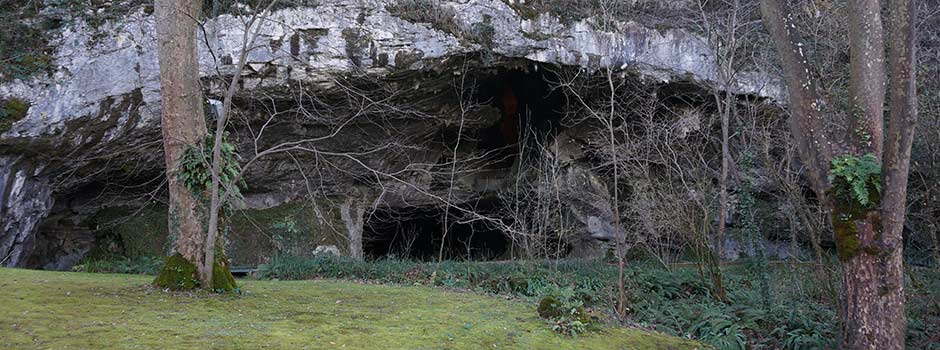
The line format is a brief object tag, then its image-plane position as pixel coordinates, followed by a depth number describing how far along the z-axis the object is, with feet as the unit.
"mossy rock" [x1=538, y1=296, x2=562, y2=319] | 24.68
